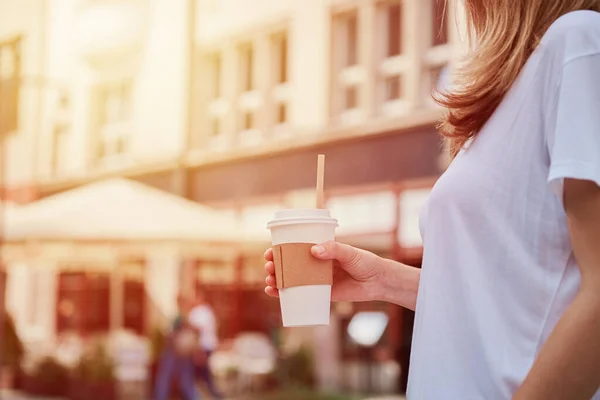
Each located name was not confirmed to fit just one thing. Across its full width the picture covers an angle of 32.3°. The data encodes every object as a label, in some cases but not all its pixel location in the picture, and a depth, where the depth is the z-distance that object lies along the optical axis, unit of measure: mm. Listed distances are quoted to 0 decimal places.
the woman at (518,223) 1184
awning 11656
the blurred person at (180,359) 12164
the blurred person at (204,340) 12492
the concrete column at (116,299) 20109
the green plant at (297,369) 14859
